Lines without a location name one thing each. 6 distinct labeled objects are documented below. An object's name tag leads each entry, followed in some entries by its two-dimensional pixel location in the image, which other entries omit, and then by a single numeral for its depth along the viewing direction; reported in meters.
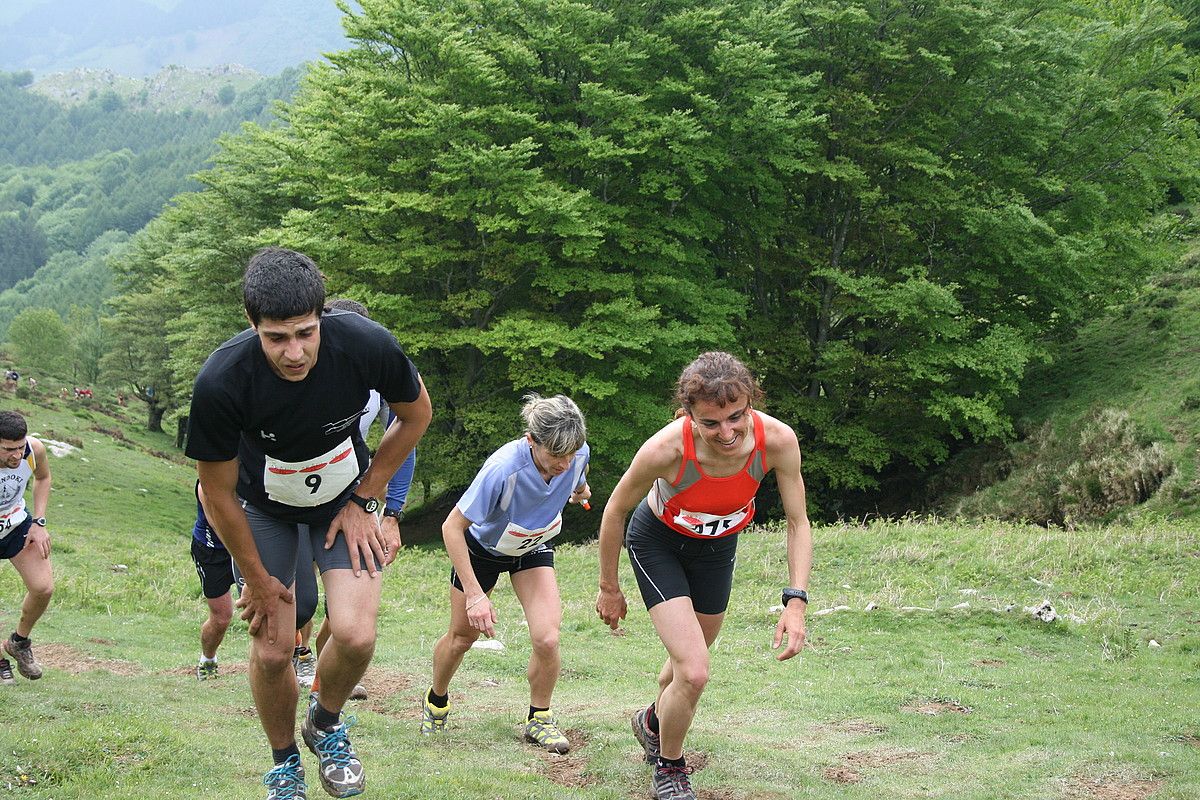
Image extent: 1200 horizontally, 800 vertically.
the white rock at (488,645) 11.12
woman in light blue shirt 6.32
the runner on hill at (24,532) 8.16
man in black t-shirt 4.21
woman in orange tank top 5.07
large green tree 25.62
